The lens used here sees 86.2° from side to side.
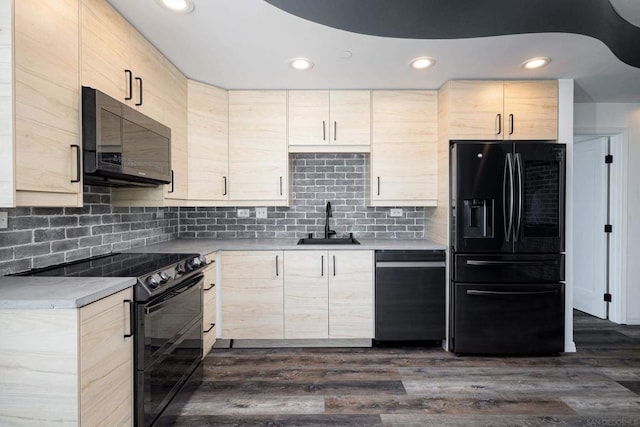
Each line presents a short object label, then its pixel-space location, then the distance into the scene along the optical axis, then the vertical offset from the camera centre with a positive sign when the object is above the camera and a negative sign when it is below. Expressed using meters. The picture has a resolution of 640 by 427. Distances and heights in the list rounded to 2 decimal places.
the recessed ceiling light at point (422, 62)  2.50 +1.11
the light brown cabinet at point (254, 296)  2.89 -0.72
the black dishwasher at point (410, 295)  2.88 -0.71
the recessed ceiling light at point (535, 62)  2.50 +1.11
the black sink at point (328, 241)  3.21 -0.29
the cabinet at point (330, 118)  3.09 +0.84
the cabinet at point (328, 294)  2.89 -0.71
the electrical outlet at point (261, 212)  3.48 -0.02
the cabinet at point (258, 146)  3.10 +0.59
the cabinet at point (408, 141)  3.10 +0.63
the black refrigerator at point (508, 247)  2.72 -0.29
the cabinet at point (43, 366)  1.20 -0.55
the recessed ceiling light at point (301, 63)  2.52 +1.11
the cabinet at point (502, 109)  2.87 +0.86
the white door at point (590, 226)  3.75 -0.17
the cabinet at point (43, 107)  1.26 +0.43
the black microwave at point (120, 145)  1.60 +0.36
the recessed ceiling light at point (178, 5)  1.81 +1.11
